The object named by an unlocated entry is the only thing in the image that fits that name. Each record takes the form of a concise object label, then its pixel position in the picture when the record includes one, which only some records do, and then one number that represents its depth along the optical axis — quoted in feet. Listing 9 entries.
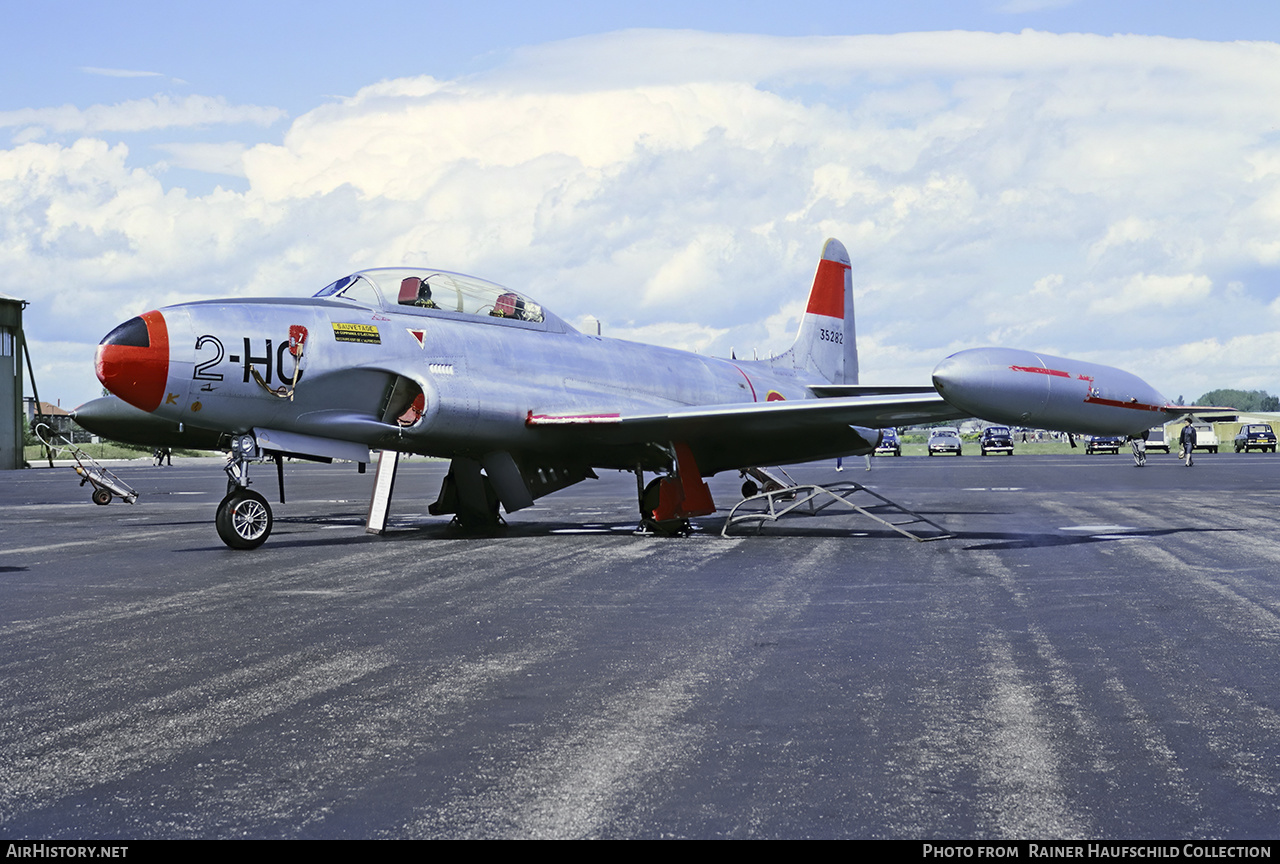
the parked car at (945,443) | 251.19
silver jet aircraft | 43.75
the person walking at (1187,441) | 154.71
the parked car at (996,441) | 256.11
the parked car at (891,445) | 242.35
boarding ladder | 51.26
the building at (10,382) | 198.08
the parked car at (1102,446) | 244.42
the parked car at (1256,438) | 252.83
